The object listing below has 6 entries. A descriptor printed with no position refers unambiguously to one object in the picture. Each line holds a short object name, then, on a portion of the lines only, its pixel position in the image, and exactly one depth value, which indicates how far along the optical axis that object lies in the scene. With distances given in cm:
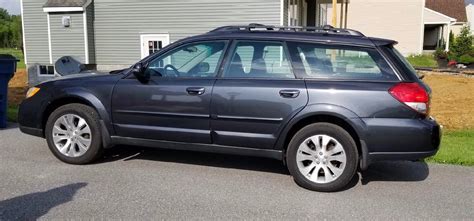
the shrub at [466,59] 2683
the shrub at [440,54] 2897
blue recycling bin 755
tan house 3075
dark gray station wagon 448
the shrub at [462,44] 2904
